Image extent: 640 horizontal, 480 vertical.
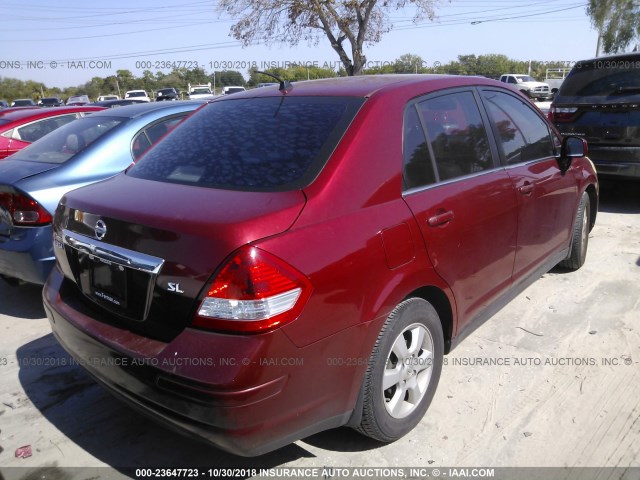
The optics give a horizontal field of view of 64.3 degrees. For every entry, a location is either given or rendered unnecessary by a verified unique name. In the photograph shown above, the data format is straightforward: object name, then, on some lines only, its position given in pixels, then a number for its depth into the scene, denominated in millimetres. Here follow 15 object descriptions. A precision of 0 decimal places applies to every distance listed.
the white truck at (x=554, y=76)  36844
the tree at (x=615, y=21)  37281
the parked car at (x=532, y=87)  33344
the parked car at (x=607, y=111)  5926
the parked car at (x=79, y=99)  41184
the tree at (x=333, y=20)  29203
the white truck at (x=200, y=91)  39831
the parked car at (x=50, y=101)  38938
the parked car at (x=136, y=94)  42406
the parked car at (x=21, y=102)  40256
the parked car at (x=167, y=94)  34281
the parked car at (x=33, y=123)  7004
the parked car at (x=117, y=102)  16953
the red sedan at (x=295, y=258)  1832
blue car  3697
